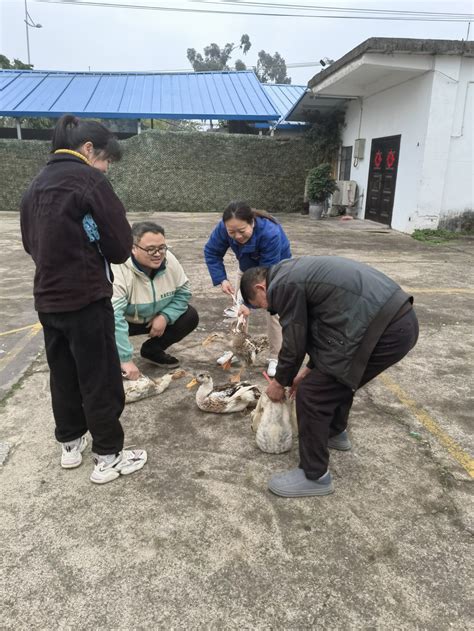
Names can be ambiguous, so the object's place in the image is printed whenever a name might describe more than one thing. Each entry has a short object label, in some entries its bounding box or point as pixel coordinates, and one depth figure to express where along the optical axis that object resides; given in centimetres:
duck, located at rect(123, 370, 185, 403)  331
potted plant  1428
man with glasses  324
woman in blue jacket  355
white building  1004
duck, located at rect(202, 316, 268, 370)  405
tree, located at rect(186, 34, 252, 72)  6969
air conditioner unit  1420
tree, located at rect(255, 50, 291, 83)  7462
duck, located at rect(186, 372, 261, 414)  320
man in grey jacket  219
